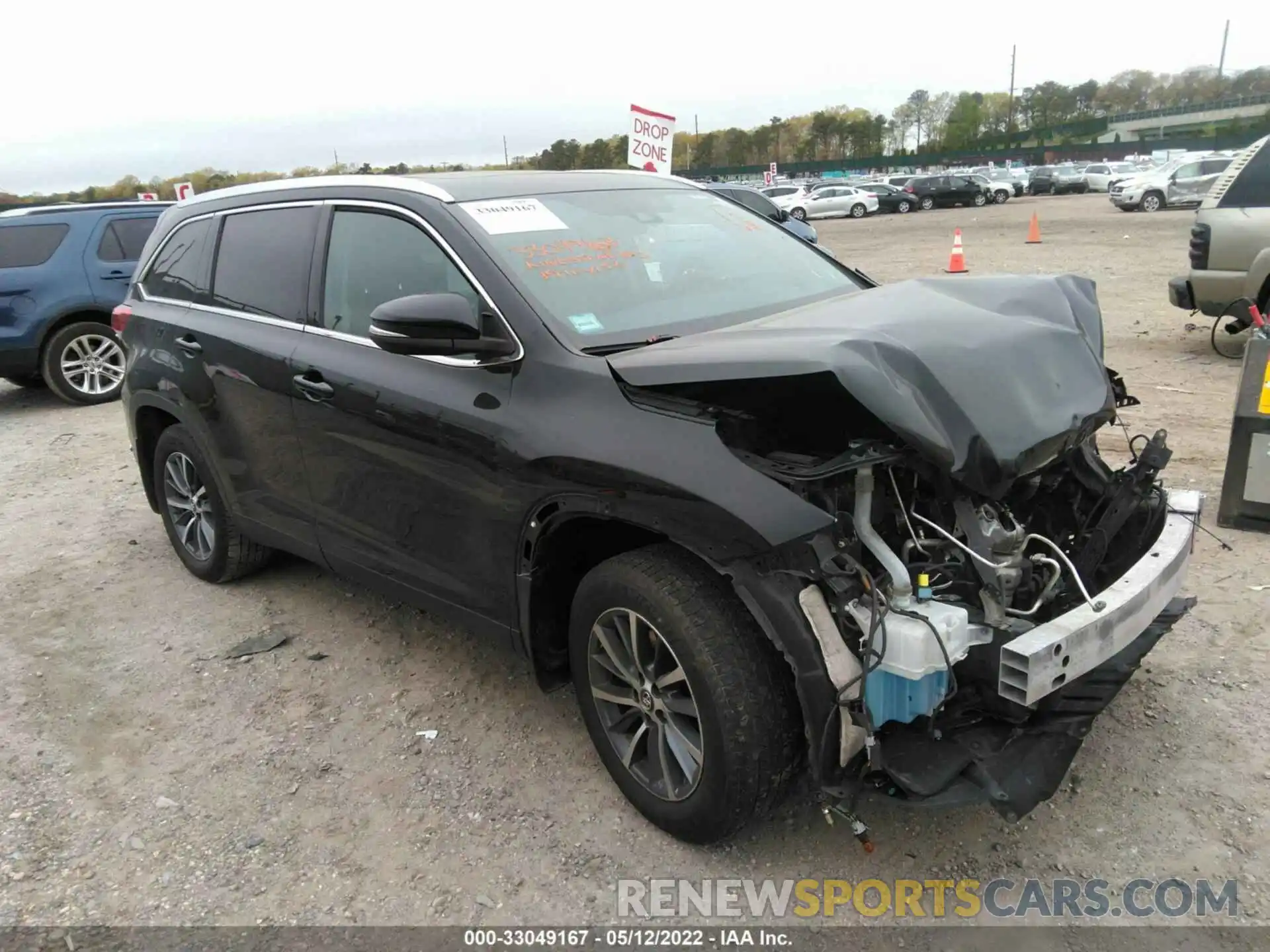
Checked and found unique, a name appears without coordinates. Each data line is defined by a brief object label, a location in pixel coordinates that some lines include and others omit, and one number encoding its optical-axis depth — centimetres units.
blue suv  928
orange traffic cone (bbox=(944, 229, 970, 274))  1508
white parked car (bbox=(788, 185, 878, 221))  3900
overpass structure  8525
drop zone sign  1255
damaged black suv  235
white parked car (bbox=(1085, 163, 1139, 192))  4456
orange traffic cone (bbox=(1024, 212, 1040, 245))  2008
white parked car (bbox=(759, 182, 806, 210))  3816
